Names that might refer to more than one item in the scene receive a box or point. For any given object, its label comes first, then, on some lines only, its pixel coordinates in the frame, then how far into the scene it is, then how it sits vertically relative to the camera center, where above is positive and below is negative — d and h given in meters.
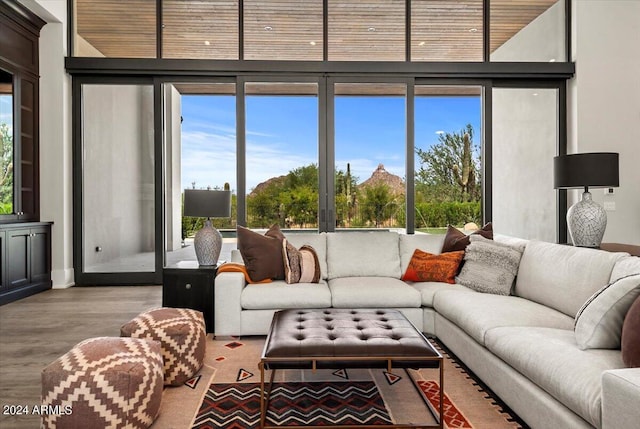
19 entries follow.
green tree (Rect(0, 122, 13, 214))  5.08 +0.49
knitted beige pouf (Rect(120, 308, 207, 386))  2.58 -0.77
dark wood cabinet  4.84 -0.57
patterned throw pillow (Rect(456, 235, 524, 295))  3.33 -0.46
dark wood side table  3.73 -0.68
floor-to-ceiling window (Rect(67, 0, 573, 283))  5.84 +1.48
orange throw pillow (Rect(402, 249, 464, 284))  3.77 -0.51
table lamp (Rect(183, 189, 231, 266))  3.93 +0.00
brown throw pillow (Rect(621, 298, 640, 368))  1.67 -0.51
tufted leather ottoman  2.08 -0.68
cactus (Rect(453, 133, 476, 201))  6.03 +0.53
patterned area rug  2.17 -1.04
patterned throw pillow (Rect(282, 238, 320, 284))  3.72 -0.48
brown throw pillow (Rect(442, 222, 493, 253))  3.96 -0.28
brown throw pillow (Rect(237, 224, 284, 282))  3.69 -0.38
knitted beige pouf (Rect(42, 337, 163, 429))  1.88 -0.79
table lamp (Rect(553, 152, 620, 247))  3.56 +0.20
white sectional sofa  1.70 -0.65
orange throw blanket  3.66 -0.50
